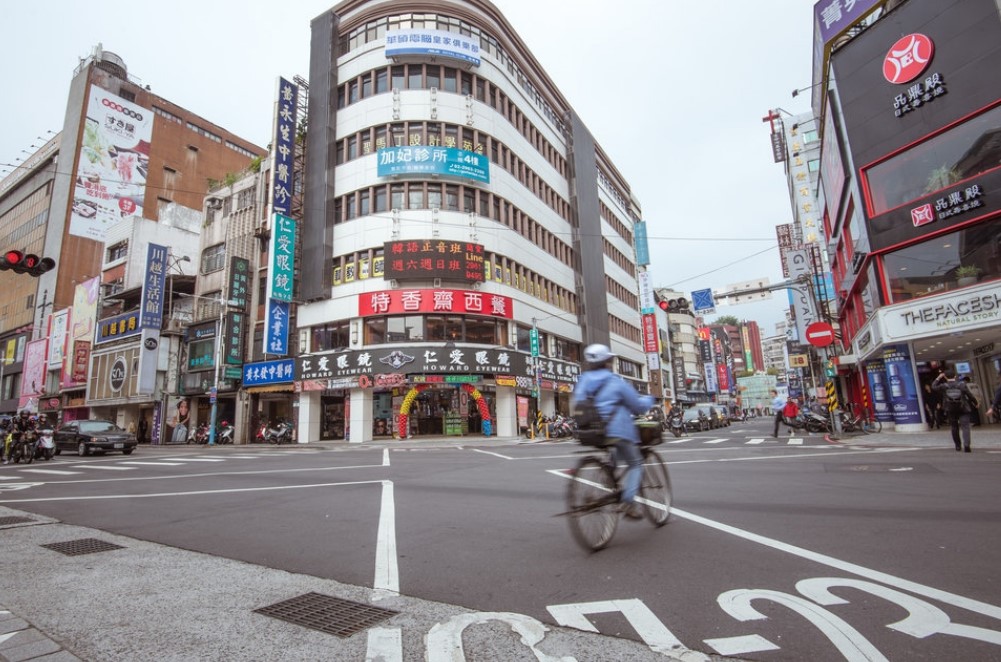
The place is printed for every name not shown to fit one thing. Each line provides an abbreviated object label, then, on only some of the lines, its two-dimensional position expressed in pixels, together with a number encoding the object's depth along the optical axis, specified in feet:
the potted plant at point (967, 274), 55.21
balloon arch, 89.97
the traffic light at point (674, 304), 68.52
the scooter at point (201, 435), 111.41
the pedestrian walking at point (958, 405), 36.22
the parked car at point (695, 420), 101.30
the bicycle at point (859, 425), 67.10
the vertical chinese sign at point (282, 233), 98.63
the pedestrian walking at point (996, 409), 32.33
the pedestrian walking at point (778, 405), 70.18
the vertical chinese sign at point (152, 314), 118.21
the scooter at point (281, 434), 99.45
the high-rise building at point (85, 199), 154.51
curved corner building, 92.68
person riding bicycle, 15.52
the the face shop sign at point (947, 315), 53.47
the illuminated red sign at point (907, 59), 59.72
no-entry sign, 60.70
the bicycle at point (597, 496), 14.84
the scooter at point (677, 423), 84.16
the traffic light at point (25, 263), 35.47
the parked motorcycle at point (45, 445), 62.44
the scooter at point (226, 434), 106.63
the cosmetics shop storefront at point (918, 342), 54.60
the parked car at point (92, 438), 70.30
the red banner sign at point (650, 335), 188.03
